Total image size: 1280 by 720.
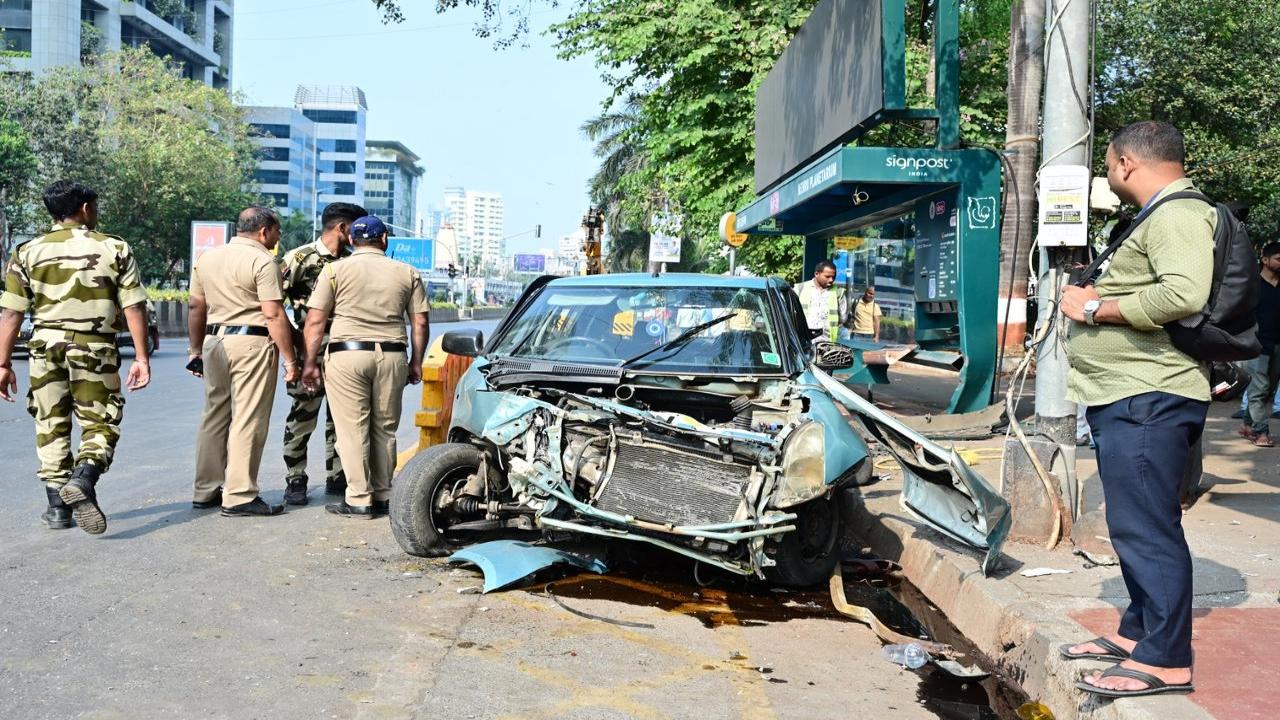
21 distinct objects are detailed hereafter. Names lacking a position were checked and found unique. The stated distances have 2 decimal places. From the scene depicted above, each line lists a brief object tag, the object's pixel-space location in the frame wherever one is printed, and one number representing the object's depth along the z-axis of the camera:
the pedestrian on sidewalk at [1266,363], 9.98
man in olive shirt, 3.74
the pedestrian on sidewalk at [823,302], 13.33
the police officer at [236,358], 6.93
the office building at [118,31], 72.88
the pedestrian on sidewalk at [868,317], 15.10
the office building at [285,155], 131.62
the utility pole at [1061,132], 6.29
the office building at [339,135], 157.50
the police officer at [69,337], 6.38
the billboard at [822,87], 12.09
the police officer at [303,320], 7.42
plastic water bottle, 4.67
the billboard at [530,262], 124.69
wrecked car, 5.23
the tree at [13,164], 41.81
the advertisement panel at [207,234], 29.00
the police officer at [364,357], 6.92
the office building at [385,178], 177.00
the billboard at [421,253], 62.16
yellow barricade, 7.47
